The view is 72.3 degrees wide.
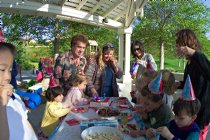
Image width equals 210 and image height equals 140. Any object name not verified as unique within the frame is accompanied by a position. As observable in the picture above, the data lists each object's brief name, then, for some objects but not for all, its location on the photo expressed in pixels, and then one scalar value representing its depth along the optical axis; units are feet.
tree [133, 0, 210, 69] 33.63
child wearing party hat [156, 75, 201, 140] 3.39
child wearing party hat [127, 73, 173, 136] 3.99
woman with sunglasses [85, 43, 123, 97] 6.58
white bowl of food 3.16
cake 5.53
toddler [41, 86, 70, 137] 5.05
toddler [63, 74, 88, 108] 5.74
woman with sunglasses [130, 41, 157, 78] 7.54
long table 3.43
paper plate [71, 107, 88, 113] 4.94
